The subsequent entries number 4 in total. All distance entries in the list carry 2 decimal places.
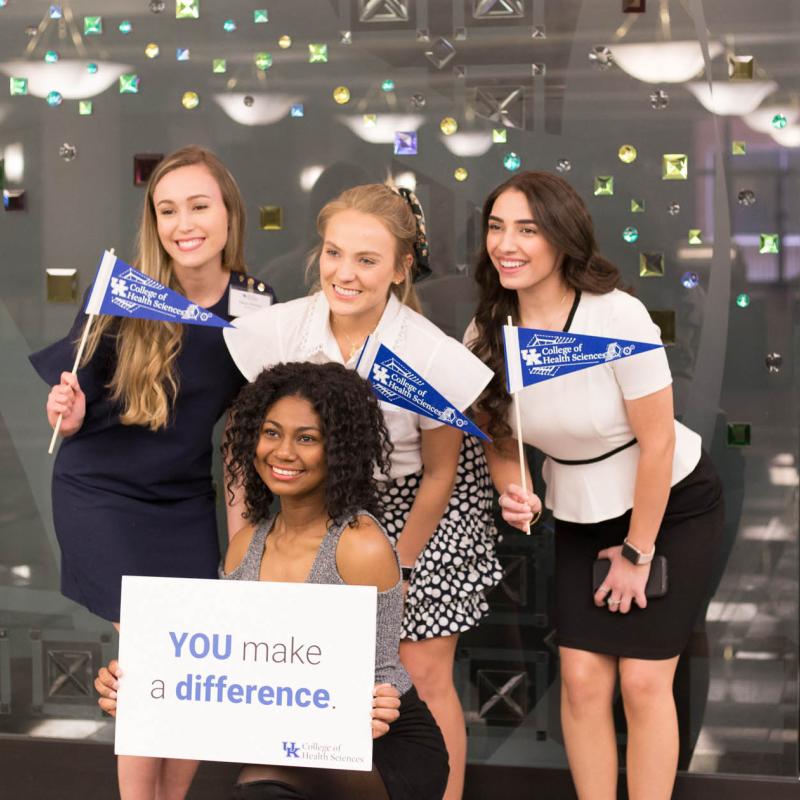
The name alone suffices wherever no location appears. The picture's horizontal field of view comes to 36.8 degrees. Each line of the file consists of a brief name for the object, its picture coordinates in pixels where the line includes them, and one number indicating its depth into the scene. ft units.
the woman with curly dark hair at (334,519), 7.84
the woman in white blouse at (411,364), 9.30
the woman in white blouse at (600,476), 9.32
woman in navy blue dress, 9.58
